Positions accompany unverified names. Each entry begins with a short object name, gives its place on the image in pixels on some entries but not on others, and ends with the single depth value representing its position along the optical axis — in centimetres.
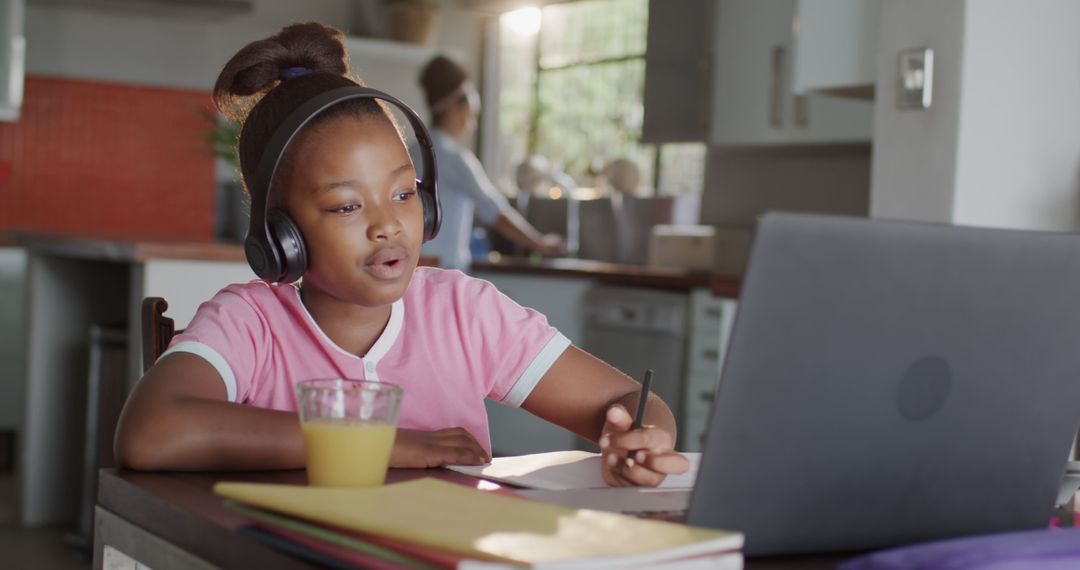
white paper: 105
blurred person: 444
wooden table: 82
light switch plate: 272
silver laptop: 76
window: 573
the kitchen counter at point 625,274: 398
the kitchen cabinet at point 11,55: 525
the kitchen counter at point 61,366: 384
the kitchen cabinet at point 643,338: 405
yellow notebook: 67
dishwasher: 421
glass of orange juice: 87
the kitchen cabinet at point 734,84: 423
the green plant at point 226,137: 364
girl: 128
